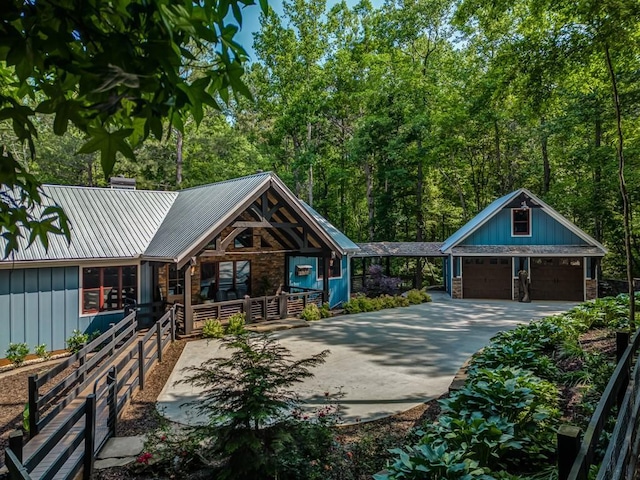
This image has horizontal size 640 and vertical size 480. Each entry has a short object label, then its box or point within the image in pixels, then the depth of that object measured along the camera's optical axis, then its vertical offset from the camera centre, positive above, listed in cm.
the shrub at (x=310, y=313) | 1428 -224
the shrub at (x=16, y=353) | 957 -238
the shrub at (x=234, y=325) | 1195 -219
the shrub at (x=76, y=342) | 1062 -236
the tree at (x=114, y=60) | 116 +57
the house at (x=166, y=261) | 1038 -34
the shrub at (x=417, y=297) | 1855 -223
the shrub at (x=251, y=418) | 376 -162
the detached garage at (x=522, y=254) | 1903 -32
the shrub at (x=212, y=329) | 1174 -228
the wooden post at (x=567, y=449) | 257 -127
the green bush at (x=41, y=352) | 999 -245
